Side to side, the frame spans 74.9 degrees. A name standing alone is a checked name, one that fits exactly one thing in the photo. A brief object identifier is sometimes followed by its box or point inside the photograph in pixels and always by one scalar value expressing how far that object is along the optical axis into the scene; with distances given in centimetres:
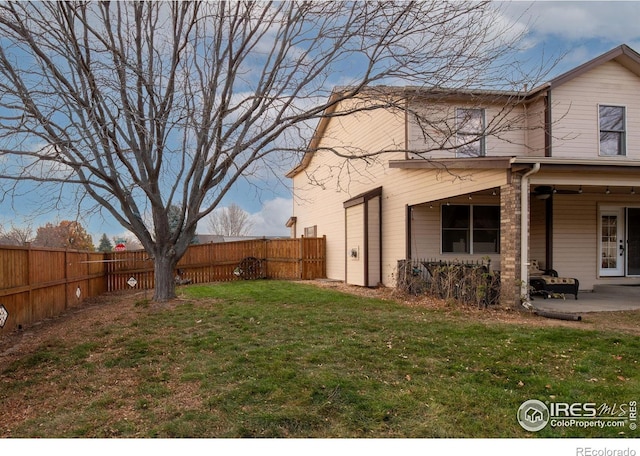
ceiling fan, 1095
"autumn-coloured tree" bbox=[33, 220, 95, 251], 2309
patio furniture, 984
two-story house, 1136
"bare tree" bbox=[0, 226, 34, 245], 1334
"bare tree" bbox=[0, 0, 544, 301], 775
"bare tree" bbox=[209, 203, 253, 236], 5009
